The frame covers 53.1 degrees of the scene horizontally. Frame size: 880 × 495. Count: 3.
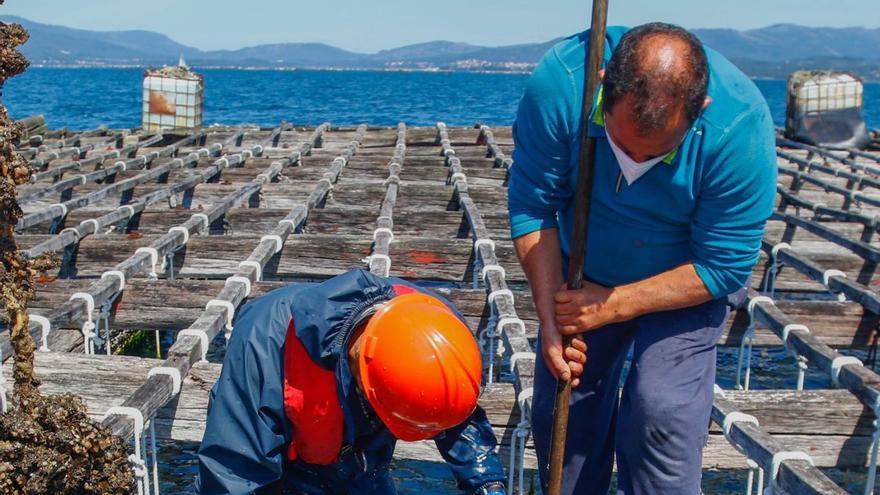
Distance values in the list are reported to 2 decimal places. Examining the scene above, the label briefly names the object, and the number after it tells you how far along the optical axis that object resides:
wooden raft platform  3.92
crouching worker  2.58
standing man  2.77
